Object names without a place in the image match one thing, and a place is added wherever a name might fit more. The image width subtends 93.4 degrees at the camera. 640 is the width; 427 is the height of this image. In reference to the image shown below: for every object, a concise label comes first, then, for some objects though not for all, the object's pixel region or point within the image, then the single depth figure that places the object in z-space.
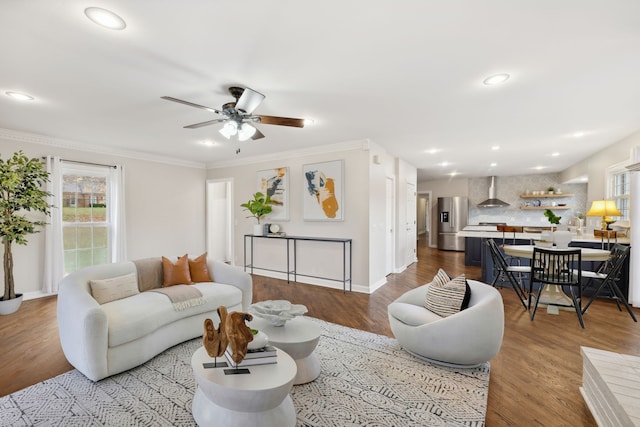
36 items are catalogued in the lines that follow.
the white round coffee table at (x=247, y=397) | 1.62
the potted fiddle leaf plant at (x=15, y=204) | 3.85
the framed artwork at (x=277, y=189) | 5.77
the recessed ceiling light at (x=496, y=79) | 2.56
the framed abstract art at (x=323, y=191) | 5.10
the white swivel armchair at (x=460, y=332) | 2.32
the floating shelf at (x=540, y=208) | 8.73
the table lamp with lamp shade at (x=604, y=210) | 4.27
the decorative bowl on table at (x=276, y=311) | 2.42
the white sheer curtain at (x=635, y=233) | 4.12
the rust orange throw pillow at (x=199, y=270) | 3.62
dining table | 3.78
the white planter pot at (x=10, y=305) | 3.87
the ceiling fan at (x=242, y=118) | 2.72
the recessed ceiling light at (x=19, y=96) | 2.99
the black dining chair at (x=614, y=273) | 3.52
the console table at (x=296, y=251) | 4.97
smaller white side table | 2.20
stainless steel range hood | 9.29
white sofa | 2.25
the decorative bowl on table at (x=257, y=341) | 1.90
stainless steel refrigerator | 9.82
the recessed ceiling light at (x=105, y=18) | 1.75
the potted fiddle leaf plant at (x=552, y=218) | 5.17
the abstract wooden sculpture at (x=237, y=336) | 1.75
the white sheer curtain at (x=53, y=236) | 4.61
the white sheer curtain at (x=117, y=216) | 5.40
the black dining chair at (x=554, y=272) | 3.54
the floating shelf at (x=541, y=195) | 8.56
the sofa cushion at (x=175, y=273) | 3.42
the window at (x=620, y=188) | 4.82
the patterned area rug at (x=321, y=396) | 1.89
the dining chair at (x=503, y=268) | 4.19
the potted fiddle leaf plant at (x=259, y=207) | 5.66
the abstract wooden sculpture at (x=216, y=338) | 1.74
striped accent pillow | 2.59
